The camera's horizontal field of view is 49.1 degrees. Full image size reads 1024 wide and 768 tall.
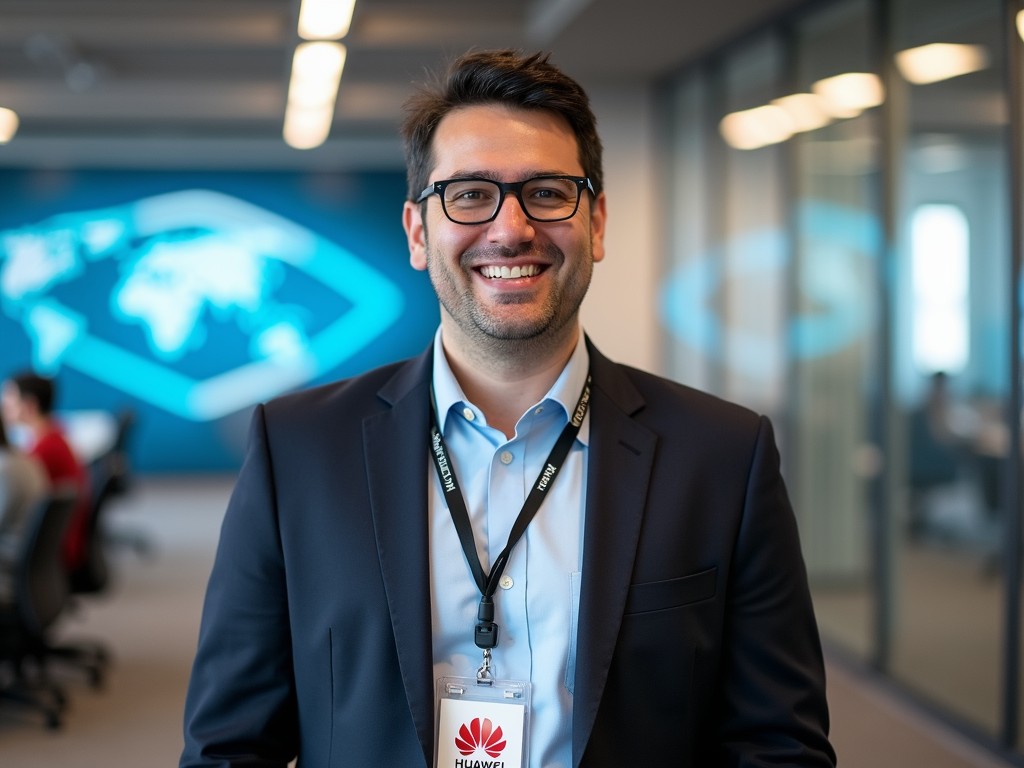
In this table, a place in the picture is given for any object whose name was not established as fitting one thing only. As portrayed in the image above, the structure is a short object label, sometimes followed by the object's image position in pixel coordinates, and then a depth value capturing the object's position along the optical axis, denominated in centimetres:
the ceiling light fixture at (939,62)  414
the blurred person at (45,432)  575
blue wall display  1216
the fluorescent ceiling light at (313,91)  604
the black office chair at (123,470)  783
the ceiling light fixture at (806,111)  544
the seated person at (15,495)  491
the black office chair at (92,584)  521
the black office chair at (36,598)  450
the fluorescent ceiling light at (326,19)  509
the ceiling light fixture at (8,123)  820
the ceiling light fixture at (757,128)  586
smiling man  145
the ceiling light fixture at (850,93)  492
